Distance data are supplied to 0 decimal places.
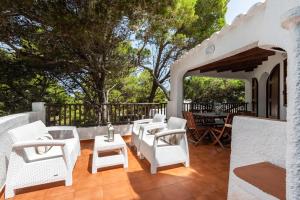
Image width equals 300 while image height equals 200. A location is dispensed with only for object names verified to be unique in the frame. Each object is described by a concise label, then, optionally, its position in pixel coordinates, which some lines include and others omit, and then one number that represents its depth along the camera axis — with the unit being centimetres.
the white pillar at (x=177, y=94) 454
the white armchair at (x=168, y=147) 218
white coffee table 225
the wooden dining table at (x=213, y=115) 367
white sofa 169
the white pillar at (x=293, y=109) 57
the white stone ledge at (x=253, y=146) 106
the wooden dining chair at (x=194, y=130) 339
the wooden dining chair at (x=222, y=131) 309
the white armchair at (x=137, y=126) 300
